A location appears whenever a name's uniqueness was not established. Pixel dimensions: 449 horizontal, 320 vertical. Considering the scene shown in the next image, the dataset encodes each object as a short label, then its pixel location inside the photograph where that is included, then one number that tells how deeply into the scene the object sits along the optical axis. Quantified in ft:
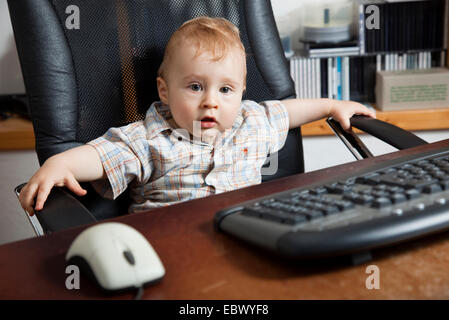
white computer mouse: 1.60
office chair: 3.26
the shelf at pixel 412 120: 6.42
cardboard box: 6.46
